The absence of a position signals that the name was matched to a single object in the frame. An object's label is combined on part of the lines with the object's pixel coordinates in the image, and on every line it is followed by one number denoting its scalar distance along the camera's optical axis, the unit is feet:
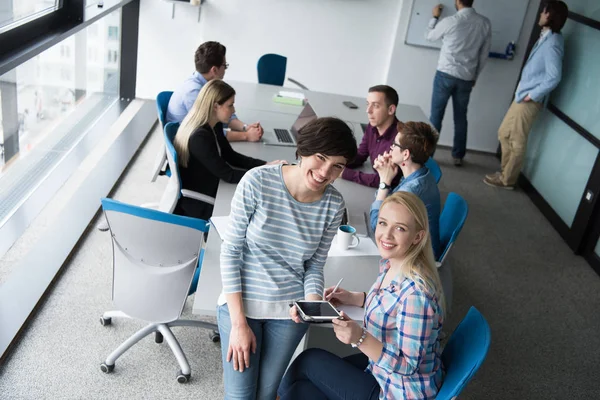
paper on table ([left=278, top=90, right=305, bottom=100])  17.26
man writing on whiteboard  19.58
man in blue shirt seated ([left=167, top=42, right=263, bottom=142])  13.44
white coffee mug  9.56
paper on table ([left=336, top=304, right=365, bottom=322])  7.95
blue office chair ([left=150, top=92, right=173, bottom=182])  13.17
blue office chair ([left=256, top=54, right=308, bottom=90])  19.36
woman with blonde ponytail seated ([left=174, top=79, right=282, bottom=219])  11.18
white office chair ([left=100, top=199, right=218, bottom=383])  8.30
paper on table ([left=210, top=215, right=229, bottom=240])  9.34
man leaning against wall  18.07
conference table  8.56
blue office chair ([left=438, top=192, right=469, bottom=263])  10.18
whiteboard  21.16
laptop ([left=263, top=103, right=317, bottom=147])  13.82
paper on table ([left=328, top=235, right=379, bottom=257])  9.52
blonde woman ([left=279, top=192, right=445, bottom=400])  6.89
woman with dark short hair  7.05
